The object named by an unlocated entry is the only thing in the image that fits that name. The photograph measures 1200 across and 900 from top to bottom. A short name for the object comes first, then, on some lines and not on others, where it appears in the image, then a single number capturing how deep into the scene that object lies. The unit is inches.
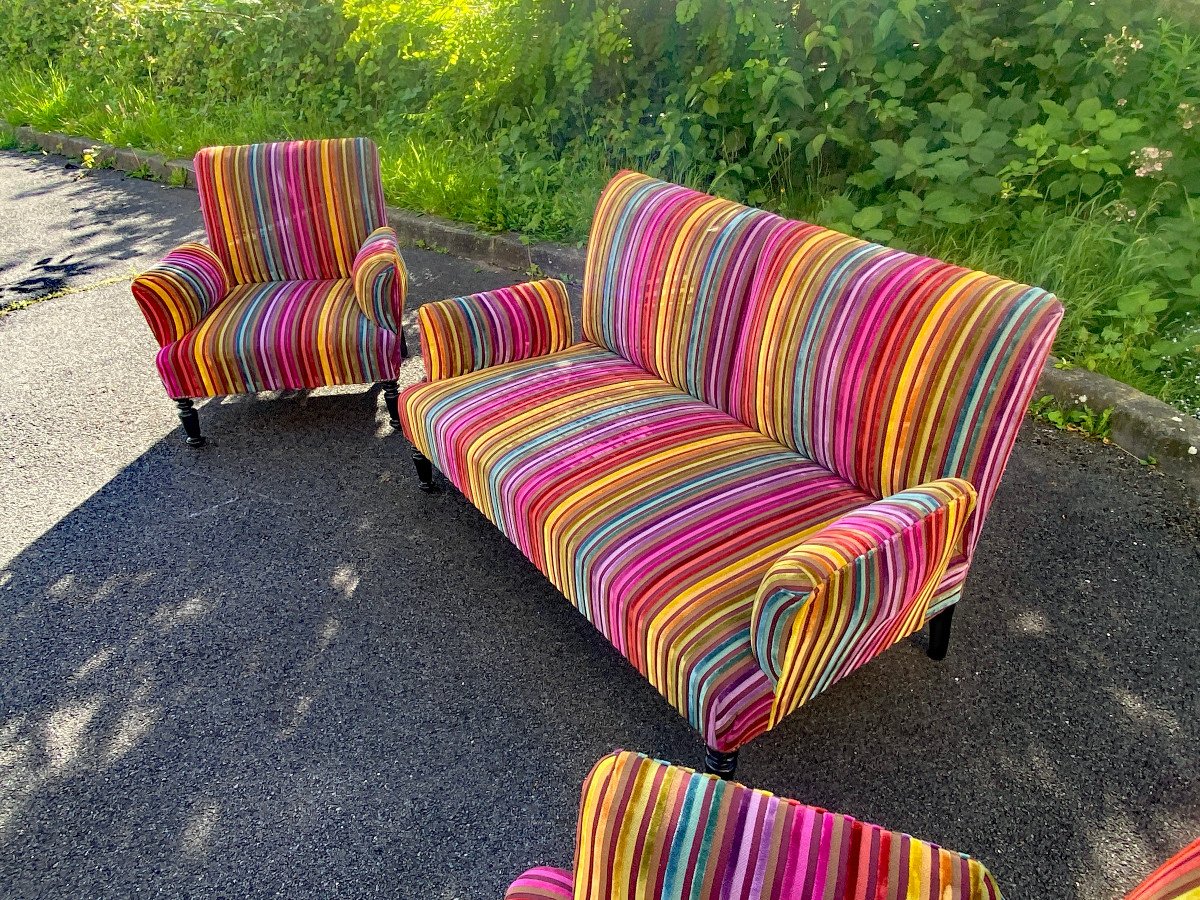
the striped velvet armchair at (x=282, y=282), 116.0
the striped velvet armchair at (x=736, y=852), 35.1
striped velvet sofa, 59.8
